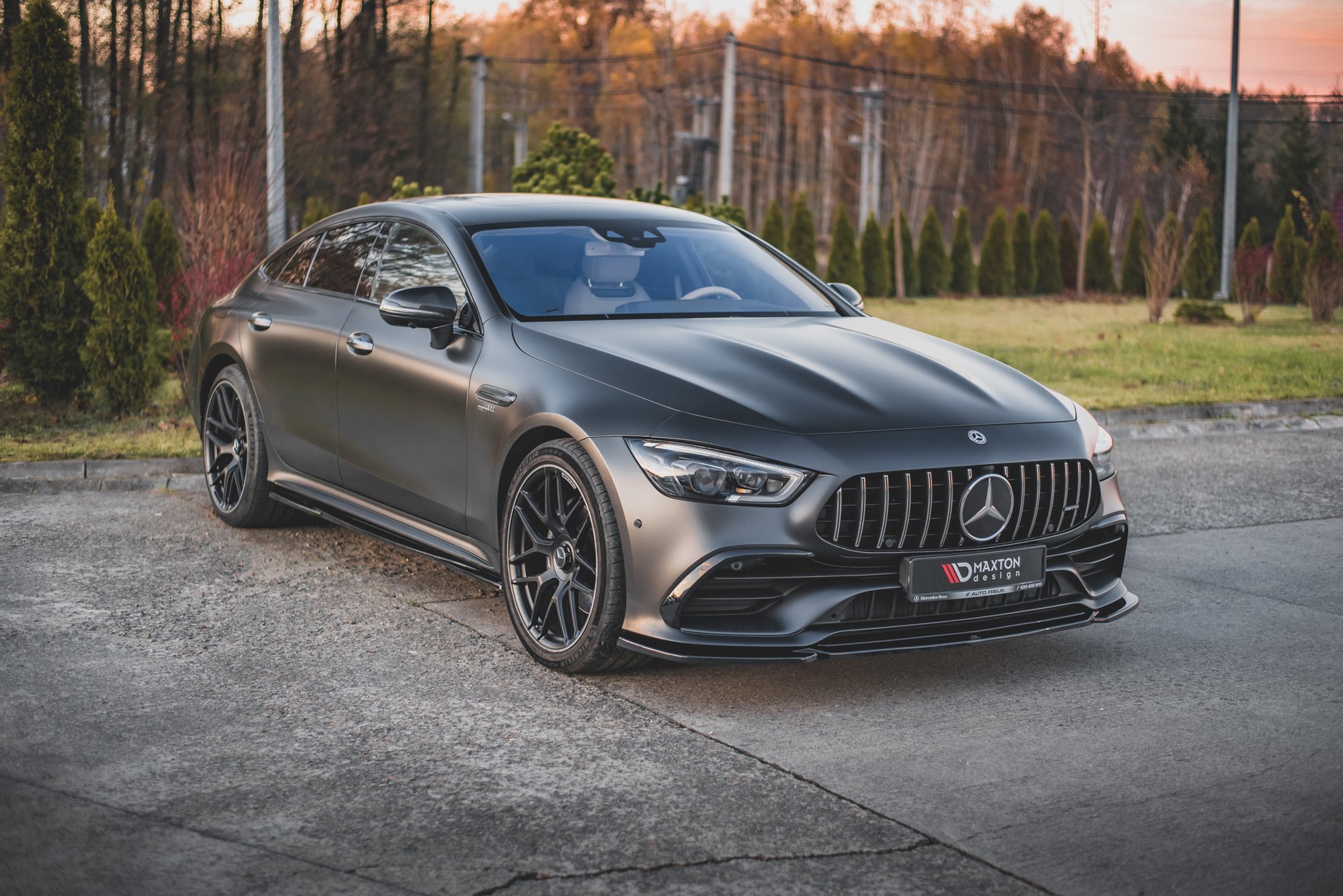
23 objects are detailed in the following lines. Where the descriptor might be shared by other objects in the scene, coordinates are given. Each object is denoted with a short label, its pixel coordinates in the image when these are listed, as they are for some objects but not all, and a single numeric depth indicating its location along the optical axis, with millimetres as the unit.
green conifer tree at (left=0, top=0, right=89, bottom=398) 10625
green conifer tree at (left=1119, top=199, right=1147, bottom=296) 36969
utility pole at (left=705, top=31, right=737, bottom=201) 32206
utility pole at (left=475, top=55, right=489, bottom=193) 38438
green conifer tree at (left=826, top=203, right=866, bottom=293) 34625
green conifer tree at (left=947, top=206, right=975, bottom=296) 37000
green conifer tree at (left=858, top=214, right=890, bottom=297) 35438
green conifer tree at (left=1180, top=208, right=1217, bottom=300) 35219
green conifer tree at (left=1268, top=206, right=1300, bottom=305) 31750
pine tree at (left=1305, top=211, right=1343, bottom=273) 25125
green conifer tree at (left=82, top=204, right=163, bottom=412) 10539
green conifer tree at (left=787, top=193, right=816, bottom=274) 34156
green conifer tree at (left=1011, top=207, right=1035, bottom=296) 37750
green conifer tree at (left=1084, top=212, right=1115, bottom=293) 38062
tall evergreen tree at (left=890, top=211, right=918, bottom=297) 36094
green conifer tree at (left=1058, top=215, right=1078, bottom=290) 39250
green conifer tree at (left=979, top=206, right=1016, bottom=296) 37188
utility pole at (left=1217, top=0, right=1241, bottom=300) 34188
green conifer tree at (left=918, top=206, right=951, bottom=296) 36781
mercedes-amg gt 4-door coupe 4434
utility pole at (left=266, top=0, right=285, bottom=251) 18109
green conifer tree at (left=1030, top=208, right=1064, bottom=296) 38125
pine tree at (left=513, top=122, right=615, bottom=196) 17859
